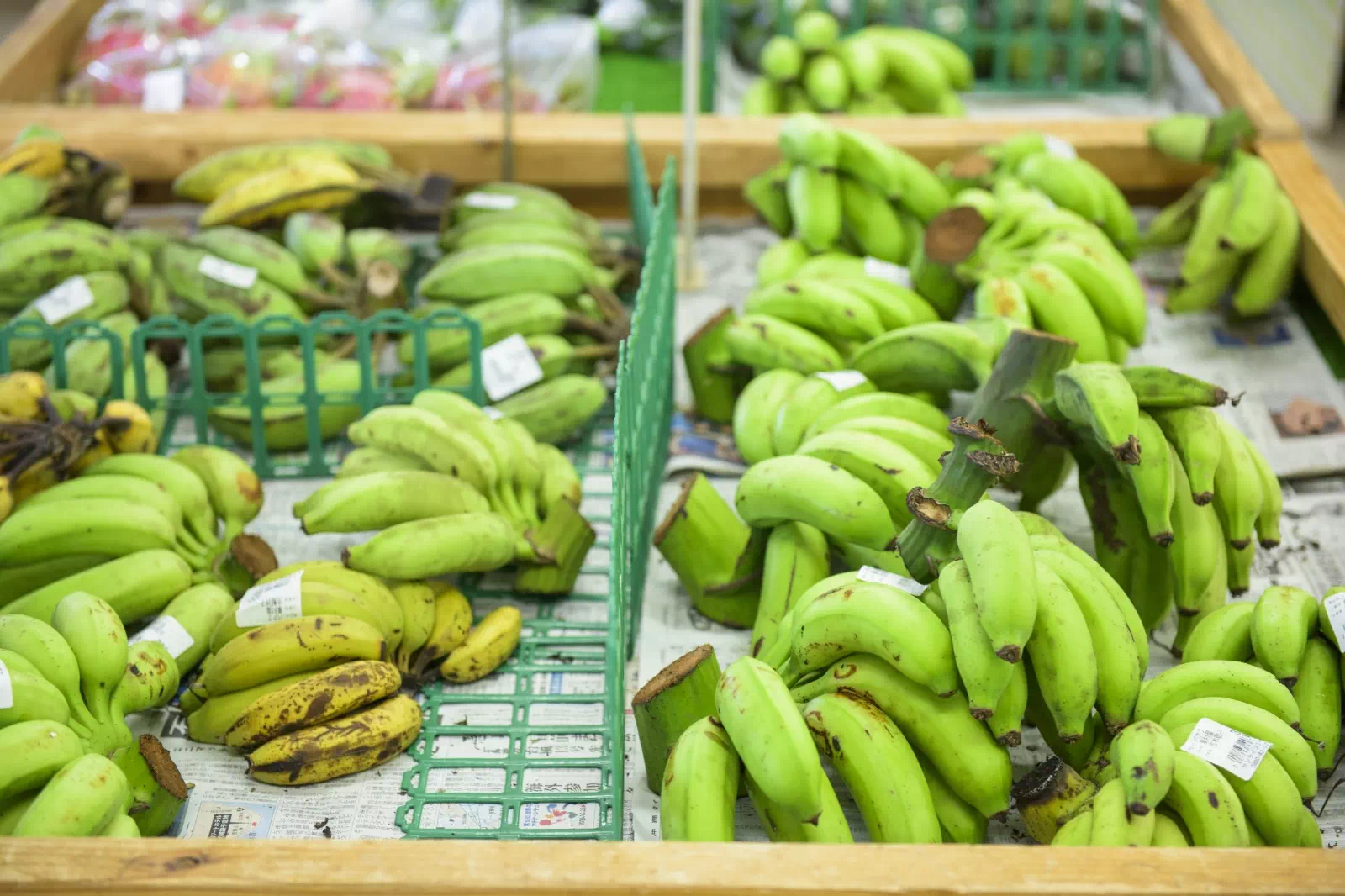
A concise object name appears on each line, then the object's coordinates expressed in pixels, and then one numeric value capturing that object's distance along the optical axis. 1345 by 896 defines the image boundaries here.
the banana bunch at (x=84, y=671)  1.43
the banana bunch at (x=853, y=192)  2.49
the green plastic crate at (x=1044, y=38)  3.44
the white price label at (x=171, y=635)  1.66
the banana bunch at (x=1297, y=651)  1.52
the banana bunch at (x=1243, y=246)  2.47
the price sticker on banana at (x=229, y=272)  2.29
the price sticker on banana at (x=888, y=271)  2.43
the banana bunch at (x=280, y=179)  2.46
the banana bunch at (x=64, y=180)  2.39
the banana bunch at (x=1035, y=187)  2.44
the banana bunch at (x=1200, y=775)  1.26
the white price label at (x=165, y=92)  3.01
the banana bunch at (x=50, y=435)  1.84
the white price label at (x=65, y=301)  2.21
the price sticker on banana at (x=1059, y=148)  2.68
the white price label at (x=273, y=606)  1.64
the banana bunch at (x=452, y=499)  1.75
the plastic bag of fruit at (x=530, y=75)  3.11
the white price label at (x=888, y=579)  1.43
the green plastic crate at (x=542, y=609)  1.52
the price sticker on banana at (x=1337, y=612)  1.52
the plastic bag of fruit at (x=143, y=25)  3.22
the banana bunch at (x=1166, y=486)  1.61
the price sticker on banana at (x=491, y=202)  2.57
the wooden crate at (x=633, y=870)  1.14
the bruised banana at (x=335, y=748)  1.52
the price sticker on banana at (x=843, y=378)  1.99
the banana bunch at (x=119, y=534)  1.71
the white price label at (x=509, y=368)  2.20
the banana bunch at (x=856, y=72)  3.11
